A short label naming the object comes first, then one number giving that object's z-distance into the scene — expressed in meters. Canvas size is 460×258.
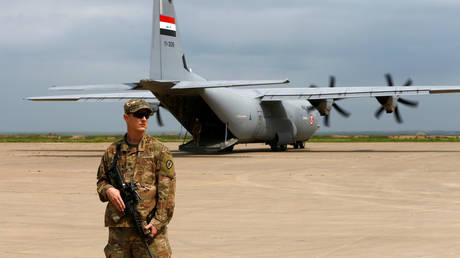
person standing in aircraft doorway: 33.59
